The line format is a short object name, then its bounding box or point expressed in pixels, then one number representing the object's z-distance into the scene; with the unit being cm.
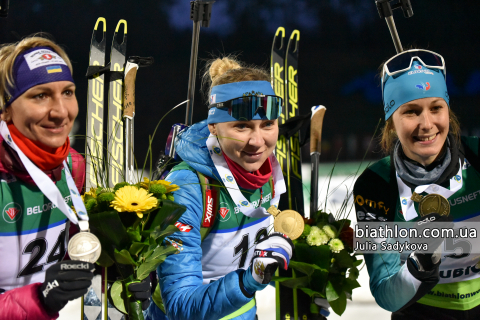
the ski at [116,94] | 327
